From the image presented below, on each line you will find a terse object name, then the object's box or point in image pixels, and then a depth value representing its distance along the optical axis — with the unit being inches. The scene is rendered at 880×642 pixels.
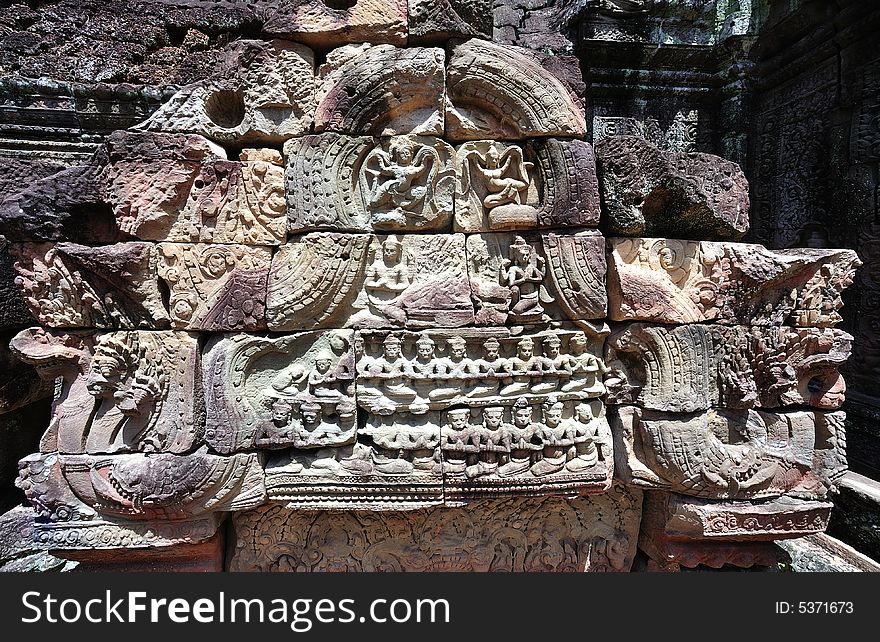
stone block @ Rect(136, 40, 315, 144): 81.5
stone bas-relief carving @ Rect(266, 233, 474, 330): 81.3
